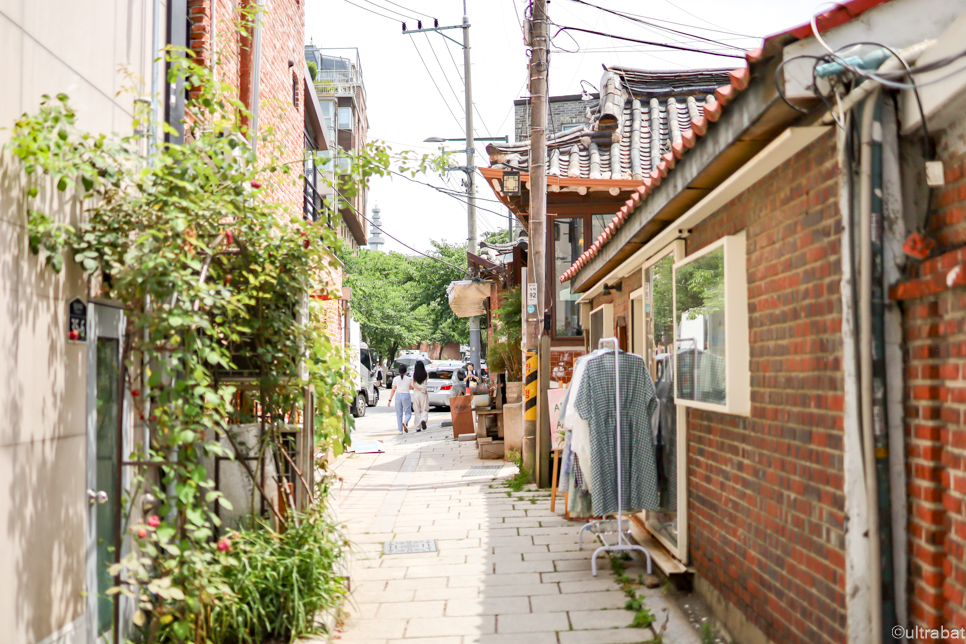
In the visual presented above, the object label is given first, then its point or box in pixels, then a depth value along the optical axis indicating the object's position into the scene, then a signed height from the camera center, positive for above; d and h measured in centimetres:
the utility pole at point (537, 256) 1015 +142
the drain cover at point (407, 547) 721 -168
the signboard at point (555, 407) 907 -51
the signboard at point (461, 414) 1691 -104
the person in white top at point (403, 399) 1845 -78
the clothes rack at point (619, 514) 621 -119
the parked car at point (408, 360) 3472 +23
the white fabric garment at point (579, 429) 642 -53
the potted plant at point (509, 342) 1425 +40
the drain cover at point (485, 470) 1187 -161
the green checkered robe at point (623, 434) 633 -56
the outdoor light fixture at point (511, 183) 1224 +279
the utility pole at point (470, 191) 2062 +449
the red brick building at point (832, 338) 272 +10
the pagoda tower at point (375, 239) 8847 +1527
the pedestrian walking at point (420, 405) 1903 -96
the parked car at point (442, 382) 2659 -58
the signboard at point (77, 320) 400 +25
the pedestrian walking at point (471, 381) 1931 -40
